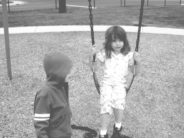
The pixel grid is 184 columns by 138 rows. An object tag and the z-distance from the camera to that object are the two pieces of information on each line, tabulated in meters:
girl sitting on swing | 3.61
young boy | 2.43
